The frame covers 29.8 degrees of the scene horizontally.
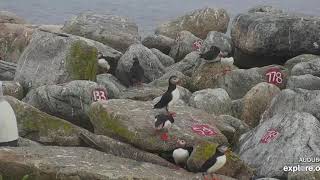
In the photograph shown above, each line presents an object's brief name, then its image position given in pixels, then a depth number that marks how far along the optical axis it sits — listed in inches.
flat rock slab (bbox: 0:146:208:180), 373.1
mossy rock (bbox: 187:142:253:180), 423.8
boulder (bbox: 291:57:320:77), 703.1
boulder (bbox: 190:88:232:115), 608.7
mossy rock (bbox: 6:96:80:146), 463.8
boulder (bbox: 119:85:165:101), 647.8
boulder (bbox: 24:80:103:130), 592.7
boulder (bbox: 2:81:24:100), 660.7
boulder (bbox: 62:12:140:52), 942.4
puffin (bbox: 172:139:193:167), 424.8
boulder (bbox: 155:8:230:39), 1095.6
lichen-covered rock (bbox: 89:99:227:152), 443.2
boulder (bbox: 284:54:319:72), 764.0
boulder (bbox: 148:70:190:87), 726.5
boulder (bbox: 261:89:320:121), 528.7
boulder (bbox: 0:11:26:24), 1164.5
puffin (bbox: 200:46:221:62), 724.7
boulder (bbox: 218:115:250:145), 498.6
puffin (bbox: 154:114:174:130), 441.4
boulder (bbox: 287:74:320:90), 646.5
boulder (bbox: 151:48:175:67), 870.9
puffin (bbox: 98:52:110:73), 769.1
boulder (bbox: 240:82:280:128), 612.7
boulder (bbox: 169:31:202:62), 917.8
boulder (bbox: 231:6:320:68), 800.9
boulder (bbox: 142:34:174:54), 974.4
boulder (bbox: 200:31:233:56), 872.9
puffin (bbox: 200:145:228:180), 409.1
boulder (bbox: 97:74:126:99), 670.5
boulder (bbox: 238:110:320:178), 446.3
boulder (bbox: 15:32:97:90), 650.8
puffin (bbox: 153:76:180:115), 490.6
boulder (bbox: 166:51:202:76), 807.7
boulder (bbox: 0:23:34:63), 935.0
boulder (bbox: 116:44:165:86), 753.6
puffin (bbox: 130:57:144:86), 714.2
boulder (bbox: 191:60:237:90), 718.5
